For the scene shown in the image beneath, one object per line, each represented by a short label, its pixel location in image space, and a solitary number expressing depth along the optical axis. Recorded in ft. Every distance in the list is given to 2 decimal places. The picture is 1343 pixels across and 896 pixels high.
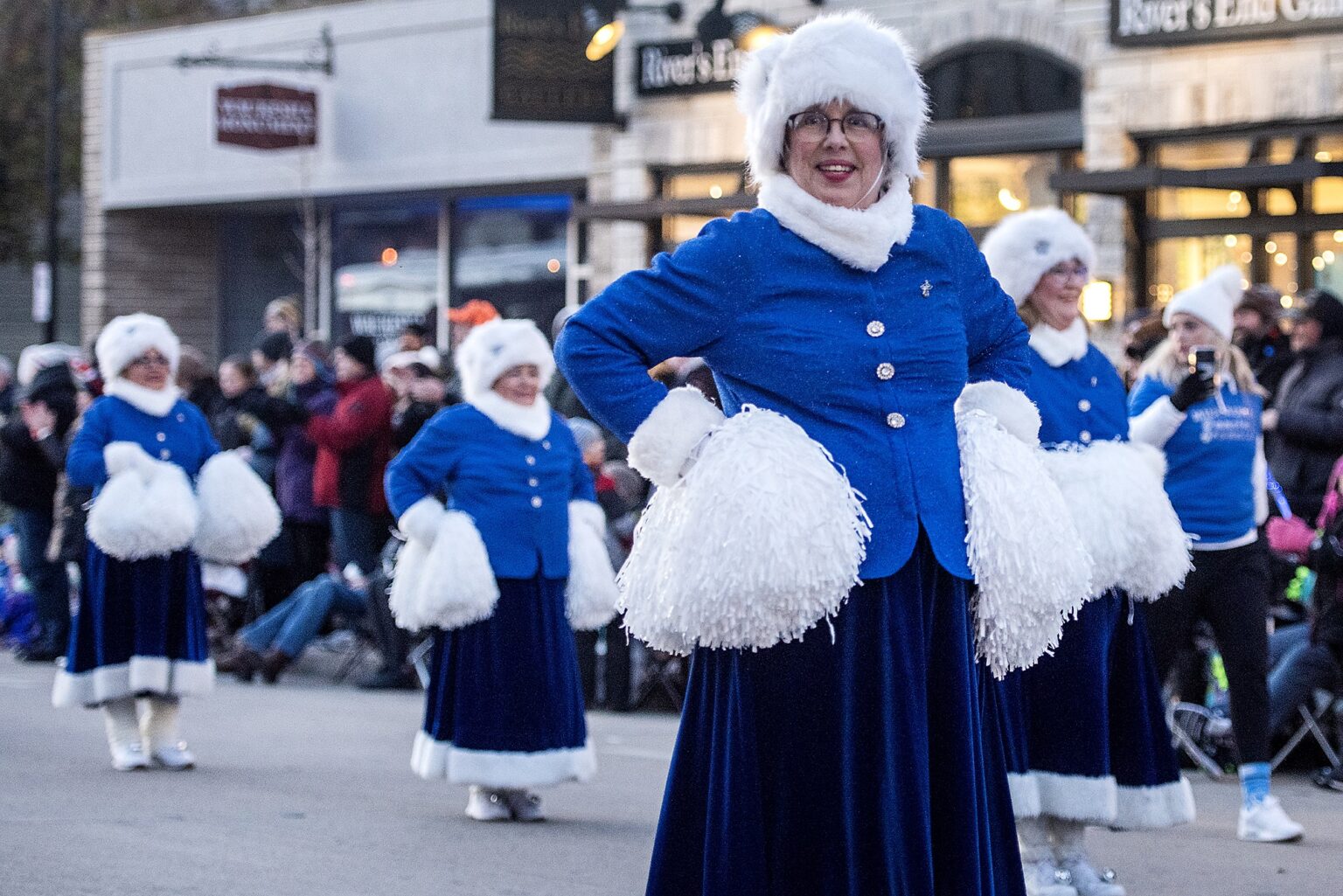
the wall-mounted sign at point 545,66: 63.72
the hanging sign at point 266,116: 75.41
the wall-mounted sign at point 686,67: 62.03
